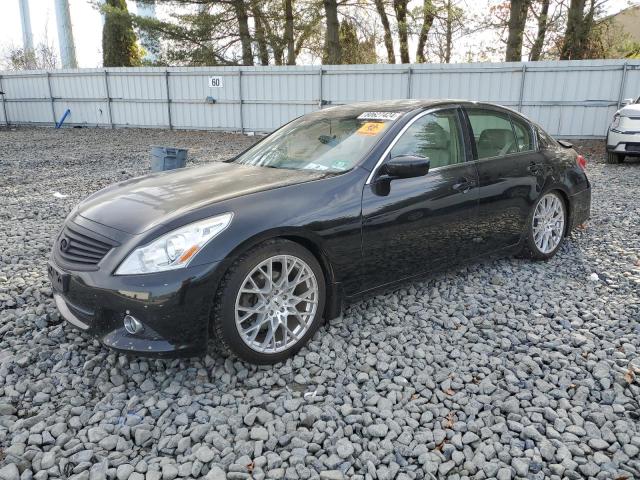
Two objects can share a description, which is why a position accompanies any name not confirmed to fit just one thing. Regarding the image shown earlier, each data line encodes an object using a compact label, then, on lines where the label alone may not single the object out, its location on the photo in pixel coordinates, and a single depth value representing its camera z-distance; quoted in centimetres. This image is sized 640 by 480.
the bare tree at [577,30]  1623
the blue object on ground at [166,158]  730
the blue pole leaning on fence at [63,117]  1922
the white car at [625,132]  964
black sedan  261
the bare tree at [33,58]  3522
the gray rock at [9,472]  211
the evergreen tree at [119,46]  2241
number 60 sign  1694
